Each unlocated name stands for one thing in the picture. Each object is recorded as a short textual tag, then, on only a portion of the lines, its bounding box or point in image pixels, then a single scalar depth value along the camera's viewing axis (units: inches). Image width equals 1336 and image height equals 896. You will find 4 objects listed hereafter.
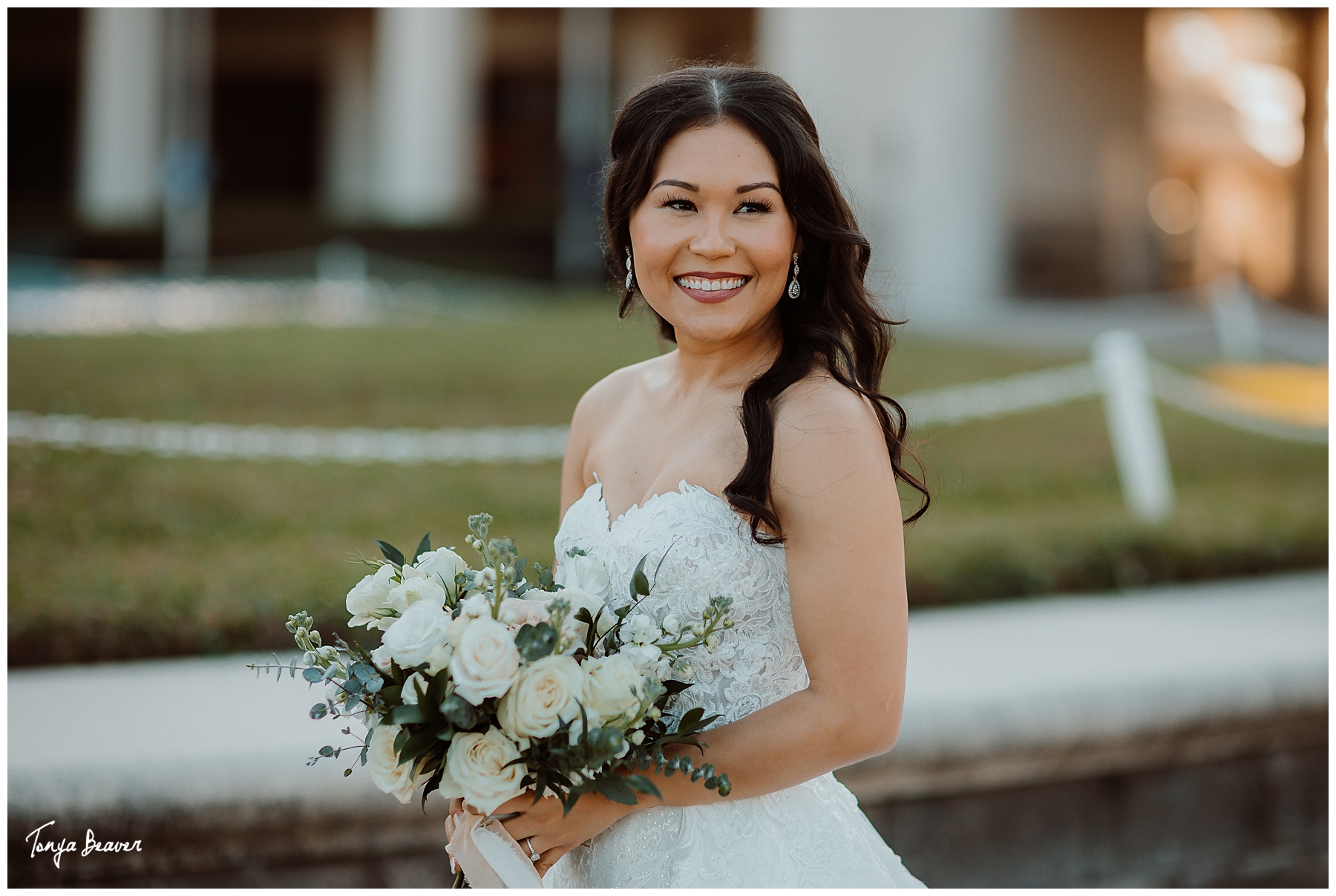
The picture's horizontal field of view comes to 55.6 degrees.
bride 77.7
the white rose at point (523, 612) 72.5
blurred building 661.9
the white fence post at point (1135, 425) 253.3
